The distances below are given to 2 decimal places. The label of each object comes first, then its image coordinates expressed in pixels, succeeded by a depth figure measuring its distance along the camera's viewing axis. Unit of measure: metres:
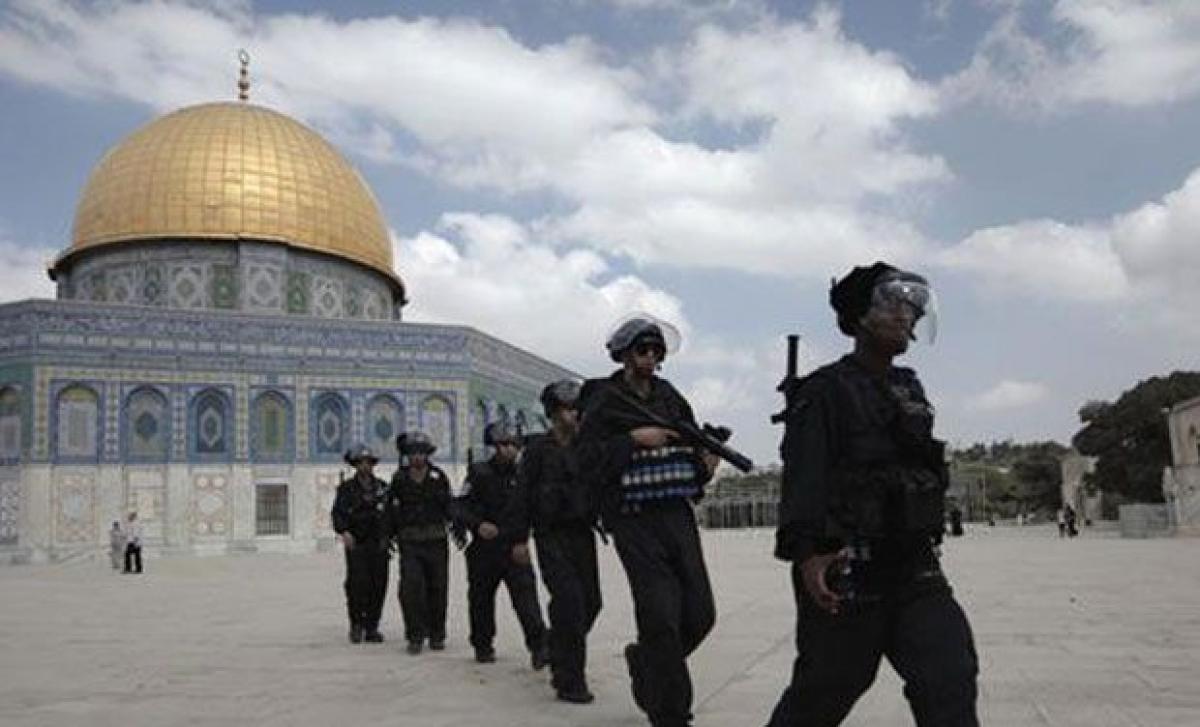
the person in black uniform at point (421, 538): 8.17
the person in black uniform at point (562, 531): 5.81
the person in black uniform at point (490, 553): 7.20
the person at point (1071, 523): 33.00
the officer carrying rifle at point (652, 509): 4.58
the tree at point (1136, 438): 40.97
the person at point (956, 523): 31.20
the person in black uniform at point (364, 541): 8.92
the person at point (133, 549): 23.80
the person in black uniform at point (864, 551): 3.13
